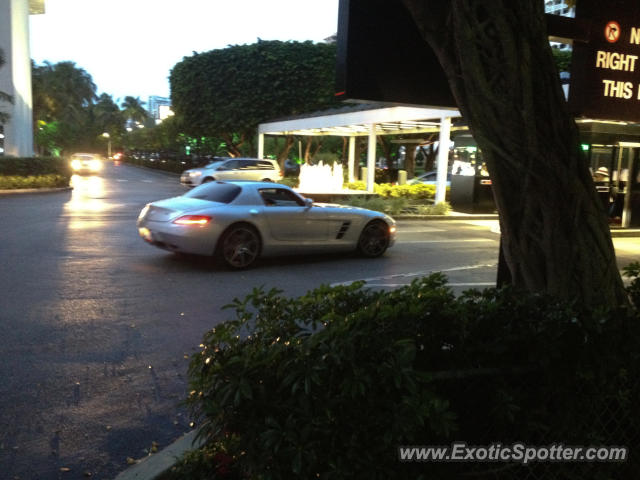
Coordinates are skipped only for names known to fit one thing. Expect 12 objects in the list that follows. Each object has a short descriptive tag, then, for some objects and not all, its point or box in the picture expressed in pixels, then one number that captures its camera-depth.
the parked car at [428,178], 26.27
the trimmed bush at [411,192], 22.61
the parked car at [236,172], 28.36
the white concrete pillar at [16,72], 32.91
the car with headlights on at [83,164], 41.28
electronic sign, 4.13
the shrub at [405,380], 2.23
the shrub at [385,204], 19.03
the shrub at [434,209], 19.36
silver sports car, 9.16
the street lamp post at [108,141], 101.03
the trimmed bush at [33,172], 24.64
